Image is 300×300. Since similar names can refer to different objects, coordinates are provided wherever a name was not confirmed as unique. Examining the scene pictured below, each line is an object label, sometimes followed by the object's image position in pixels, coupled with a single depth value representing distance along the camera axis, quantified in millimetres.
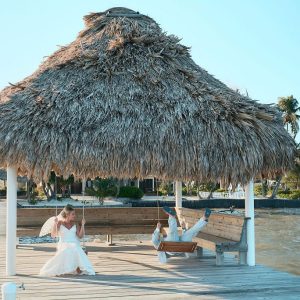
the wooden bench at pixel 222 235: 8258
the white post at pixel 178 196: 11336
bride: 7586
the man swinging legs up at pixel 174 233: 8406
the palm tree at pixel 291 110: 52469
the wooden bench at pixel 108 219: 10305
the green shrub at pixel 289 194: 41044
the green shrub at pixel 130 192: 34781
